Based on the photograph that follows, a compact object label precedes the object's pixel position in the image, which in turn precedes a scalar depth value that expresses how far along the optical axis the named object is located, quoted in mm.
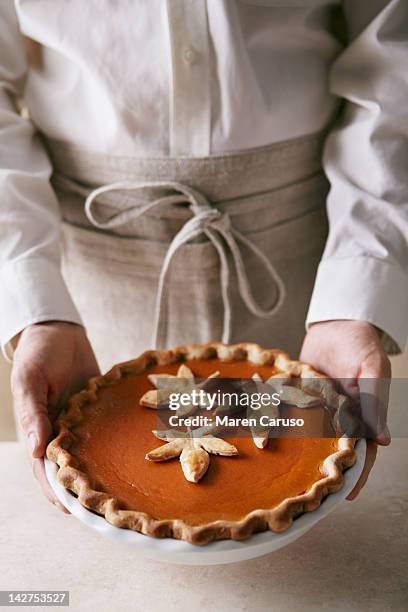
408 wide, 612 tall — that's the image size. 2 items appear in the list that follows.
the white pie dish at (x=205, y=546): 765
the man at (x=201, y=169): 1107
